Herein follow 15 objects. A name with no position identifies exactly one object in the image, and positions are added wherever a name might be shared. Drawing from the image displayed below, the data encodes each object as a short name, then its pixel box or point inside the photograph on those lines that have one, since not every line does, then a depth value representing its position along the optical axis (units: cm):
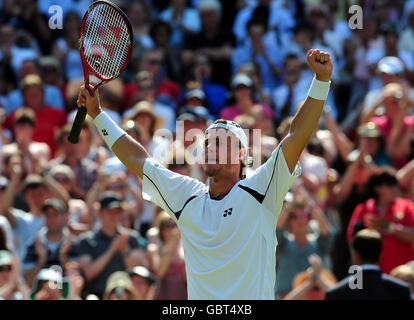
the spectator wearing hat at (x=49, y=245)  1762
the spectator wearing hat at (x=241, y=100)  2194
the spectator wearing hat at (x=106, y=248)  1727
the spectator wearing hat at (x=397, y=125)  1995
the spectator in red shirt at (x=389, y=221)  1734
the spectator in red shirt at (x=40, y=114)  2200
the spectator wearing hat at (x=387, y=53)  2314
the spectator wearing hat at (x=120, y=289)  1528
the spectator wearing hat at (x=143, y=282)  1636
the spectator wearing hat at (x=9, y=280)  1602
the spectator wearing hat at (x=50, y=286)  1521
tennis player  1017
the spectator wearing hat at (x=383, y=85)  2077
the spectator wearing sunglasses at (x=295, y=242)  1759
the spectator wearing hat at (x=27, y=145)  2005
